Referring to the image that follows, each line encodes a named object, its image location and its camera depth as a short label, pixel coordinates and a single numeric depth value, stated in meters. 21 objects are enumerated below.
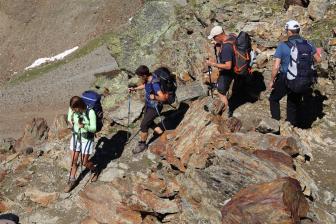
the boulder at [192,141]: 12.80
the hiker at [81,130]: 13.15
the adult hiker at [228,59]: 12.82
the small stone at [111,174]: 15.18
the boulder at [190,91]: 17.17
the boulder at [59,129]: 19.45
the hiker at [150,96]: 13.43
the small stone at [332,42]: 16.39
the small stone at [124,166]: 15.56
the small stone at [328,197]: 11.27
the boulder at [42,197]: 15.52
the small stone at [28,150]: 19.23
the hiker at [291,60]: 12.01
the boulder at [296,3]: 19.36
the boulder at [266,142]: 12.08
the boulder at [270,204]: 9.30
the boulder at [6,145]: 24.55
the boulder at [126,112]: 18.42
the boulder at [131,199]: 12.64
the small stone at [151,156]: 15.22
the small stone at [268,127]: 13.08
